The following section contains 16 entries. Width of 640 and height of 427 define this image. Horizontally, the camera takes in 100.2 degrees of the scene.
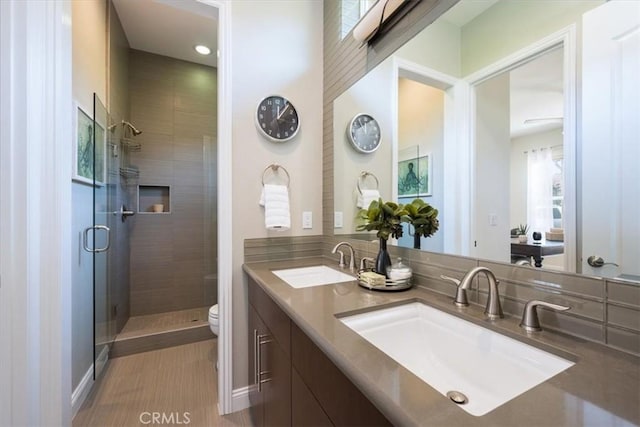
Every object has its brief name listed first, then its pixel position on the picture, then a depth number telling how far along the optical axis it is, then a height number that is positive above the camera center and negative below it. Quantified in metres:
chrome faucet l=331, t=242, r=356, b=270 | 1.51 -0.26
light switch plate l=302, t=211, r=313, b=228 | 1.84 -0.04
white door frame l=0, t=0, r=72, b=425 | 0.86 +0.02
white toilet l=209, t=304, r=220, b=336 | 2.03 -0.83
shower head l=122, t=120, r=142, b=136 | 2.56 +0.85
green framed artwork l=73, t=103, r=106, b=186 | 1.56 +0.42
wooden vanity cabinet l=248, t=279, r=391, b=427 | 0.59 -0.50
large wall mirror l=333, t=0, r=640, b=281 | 0.67 +0.27
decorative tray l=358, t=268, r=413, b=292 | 1.08 -0.30
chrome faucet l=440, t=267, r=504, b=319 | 0.80 -0.23
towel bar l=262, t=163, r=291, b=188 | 1.71 +0.29
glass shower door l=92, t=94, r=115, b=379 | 1.87 -0.15
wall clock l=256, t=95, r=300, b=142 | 1.68 +0.61
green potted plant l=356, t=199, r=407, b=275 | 1.19 -0.05
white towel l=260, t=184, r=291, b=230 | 1.64 +0.04
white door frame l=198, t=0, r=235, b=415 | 1.58 -0.03
